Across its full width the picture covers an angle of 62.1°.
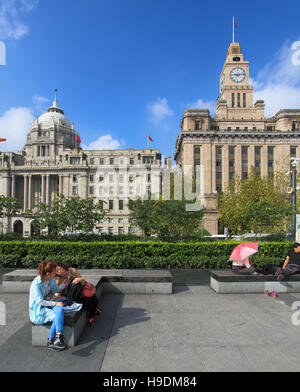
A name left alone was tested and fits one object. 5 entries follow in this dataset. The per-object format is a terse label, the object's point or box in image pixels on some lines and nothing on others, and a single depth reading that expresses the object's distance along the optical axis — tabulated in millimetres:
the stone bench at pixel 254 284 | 9086
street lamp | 17798
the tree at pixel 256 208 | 18189
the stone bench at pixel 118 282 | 8711
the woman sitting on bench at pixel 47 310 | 4852
